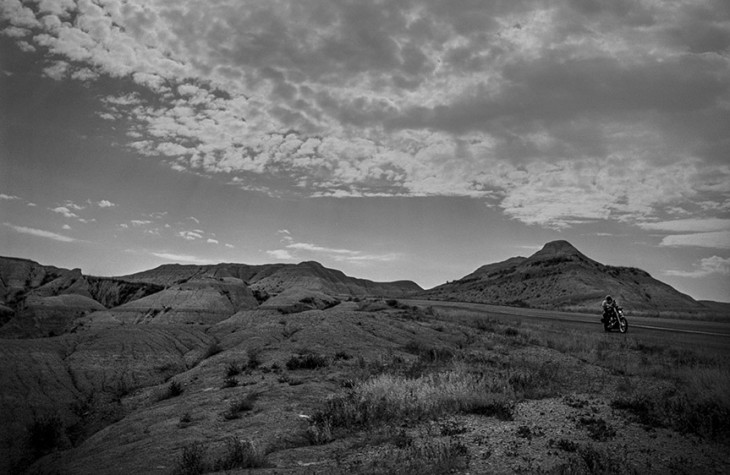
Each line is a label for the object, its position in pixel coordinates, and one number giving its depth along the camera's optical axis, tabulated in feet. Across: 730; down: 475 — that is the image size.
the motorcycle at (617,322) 84.17
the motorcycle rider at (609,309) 86.63
